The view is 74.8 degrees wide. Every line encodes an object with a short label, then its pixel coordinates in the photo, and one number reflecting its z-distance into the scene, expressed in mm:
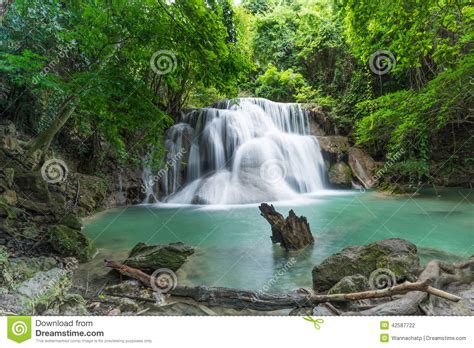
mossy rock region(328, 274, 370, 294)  3061
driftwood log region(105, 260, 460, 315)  2562
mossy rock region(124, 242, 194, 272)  4102
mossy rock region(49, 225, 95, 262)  4840
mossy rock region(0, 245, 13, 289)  3097
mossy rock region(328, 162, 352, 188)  14289
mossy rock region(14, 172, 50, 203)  6129
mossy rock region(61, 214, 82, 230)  5566
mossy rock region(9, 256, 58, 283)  3604
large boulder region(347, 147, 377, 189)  14383
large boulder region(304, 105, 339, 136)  16688
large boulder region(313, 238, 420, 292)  3566
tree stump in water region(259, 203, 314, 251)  5348
